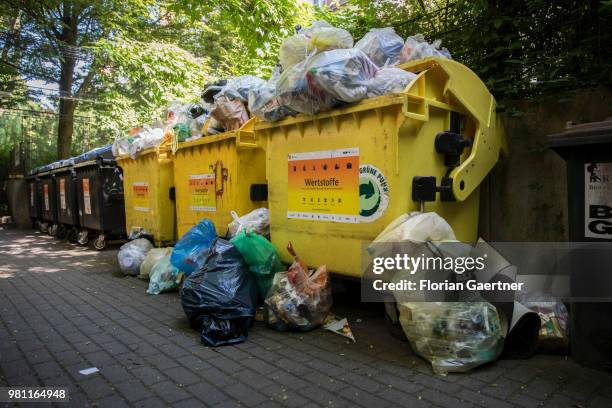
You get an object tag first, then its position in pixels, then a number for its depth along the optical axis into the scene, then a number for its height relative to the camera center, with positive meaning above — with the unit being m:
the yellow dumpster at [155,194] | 5.85 -0.04
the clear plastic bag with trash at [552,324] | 2.66 -0.88
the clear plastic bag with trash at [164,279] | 4.54 -0.93
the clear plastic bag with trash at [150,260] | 5.07 -0.81
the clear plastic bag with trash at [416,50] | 3.41 +1.07
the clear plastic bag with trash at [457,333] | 2.46 -0.85
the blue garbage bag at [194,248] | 3.92 -0.54
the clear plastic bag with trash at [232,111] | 4.70 +0.84
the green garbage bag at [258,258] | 3.55 -0.56
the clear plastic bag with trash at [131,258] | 5.41 -0.82
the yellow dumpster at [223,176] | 4.57 +0.15
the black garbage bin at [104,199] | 7.47 -0.13
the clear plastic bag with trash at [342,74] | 3.09 +0.81
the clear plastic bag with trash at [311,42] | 3.30 +1.12
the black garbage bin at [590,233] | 2.36 -0.29
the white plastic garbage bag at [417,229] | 2.74 -0.28
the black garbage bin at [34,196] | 11.19 -0.07
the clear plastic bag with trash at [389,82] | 3.10 +0.75
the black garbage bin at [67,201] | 8.60 -0.17
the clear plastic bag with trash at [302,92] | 3.29 +0.74
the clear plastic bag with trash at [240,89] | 4.74 +1.10
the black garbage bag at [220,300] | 3.05 -0.80
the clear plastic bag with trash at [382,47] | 3.57 +1.14
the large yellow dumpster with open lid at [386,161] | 3.06 +0.19
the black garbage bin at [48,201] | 9.87 -0.18
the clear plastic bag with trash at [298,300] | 3.22 -0.84
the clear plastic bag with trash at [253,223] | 4.23 -0.33
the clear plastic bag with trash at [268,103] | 3.74 +0.75
